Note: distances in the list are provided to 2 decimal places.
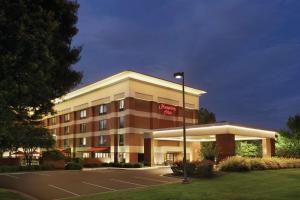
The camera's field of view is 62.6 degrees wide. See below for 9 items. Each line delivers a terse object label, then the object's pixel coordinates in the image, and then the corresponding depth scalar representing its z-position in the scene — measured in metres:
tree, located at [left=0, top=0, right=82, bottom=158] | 7.81
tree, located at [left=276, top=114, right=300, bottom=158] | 33.10
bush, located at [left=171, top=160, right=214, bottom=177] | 20.19
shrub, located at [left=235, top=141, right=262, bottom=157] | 35.96
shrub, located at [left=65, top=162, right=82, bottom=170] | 30.93
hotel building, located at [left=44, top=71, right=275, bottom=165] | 37.48
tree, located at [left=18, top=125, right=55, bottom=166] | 17.05
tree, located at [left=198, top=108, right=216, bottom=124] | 58.91
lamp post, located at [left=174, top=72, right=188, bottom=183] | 17.40
